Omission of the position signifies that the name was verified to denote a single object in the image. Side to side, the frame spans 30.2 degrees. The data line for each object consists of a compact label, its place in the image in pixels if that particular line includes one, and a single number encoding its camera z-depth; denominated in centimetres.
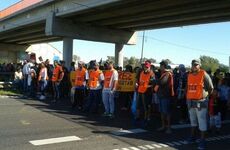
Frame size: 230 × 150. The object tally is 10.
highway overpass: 2355
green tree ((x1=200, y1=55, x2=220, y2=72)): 12559
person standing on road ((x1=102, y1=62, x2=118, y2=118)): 1395
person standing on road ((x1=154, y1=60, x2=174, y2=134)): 1123
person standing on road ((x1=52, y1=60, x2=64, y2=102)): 1812
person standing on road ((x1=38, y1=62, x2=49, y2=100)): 1931
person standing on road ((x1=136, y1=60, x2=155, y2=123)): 1219
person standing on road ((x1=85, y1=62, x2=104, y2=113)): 1450
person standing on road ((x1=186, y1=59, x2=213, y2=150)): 954
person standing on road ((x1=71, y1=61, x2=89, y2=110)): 1557
